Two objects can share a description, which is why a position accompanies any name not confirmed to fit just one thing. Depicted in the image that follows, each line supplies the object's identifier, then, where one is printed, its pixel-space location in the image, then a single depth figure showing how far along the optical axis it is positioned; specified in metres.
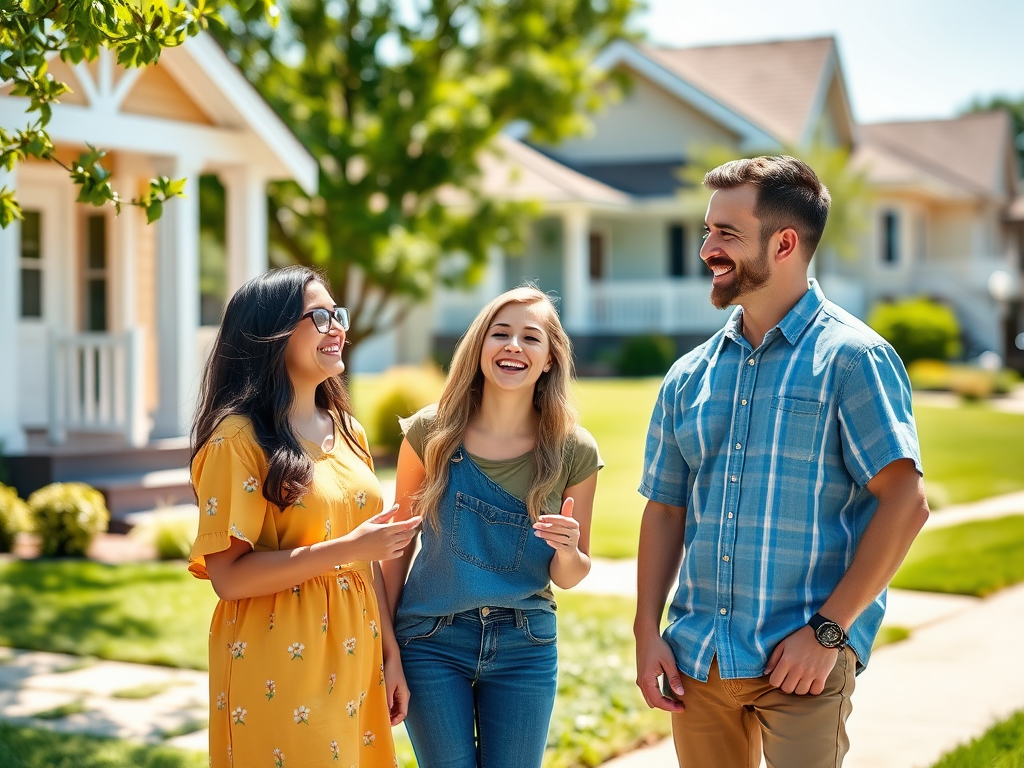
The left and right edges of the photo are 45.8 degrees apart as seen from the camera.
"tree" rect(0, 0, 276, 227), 3.45
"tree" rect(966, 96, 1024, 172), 82.40
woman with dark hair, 3.03
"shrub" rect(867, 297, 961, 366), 28.34
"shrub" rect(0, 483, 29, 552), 9.62
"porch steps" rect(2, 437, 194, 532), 10.73
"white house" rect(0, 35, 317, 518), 10.93
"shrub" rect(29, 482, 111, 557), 9.38
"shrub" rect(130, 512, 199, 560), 9.39
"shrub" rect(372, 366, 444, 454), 15.30
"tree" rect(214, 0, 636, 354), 15.33
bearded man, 2.90
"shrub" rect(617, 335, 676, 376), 25.38
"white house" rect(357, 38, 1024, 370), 28.09
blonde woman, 3.36
